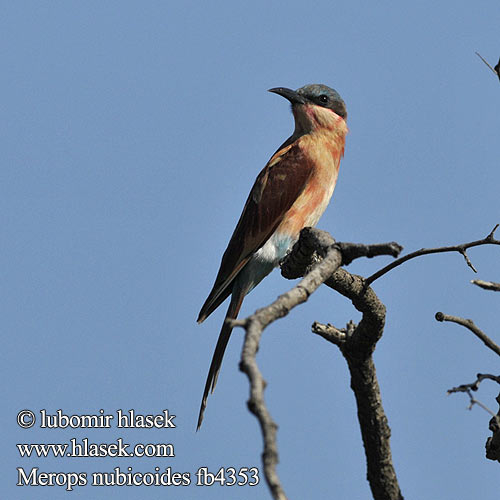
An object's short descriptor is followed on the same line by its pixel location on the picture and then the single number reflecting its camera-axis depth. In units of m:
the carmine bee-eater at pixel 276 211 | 12.14
